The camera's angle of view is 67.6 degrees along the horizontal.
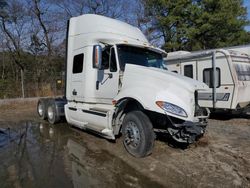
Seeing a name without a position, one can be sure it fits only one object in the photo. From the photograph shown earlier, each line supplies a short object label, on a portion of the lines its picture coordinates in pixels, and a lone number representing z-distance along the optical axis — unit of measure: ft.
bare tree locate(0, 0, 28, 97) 58.33
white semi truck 12.95
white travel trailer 22.97
